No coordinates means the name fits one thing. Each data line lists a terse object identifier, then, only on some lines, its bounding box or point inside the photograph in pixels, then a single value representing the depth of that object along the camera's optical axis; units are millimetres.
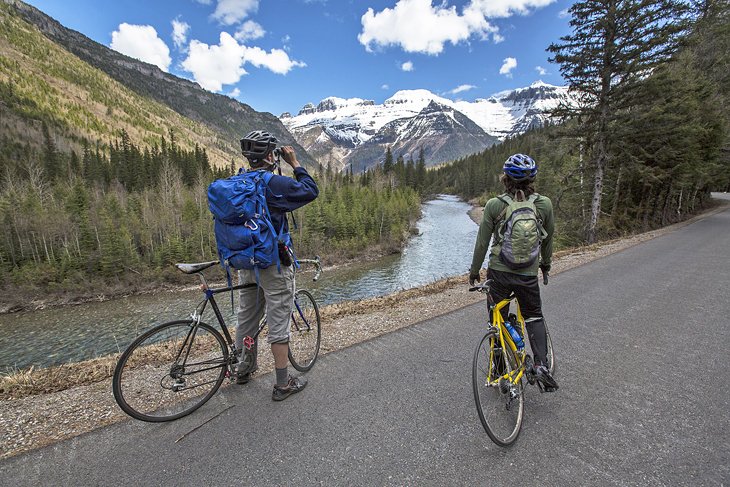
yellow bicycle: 2951
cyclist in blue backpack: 3215
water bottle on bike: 3115
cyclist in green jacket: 3100
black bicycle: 3188
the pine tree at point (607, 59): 14289
